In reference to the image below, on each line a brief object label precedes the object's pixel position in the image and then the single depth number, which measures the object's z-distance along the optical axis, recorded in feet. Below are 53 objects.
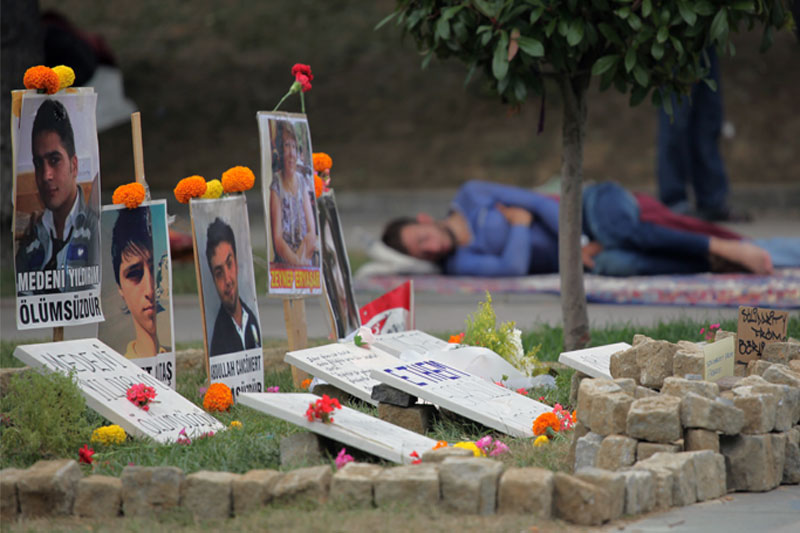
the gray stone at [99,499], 26.02
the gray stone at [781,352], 34.71
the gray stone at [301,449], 29.07
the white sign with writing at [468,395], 32.68
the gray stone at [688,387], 29.07
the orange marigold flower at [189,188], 38.29
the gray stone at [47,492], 26.05
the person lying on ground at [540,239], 71.10
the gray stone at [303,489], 25.32
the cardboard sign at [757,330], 34.96
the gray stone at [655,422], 27.58
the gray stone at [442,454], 26.19
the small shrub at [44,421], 30.63
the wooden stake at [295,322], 42.16
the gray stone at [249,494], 25.35
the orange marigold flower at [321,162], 45.88
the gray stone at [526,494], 24.57
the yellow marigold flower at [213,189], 39.11
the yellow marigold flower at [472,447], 28.71
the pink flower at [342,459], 28.32
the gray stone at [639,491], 25.46
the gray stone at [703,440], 28.02
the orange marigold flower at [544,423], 32.32
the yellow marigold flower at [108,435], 31.94
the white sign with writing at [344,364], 36.11
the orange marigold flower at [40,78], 35.45
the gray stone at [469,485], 24.61
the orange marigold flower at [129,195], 38.24
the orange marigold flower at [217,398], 37.17
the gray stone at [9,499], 26.27
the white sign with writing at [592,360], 35.14
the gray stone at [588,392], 28.86
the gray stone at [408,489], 24.84
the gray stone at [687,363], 32.09
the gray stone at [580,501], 24.68
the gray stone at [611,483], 25.09
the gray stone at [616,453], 27.61
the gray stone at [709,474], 27.22
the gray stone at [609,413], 28.19
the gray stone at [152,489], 25.67
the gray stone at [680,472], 26.61
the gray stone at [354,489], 25.08
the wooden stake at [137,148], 39.29
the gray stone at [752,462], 28.35
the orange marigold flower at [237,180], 39.19
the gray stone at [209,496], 25.34
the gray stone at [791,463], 29.32
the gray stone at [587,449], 28.43
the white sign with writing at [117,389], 32.73
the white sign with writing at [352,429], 28.48
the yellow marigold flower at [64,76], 36.09
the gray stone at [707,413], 27.78
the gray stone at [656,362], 32.58
